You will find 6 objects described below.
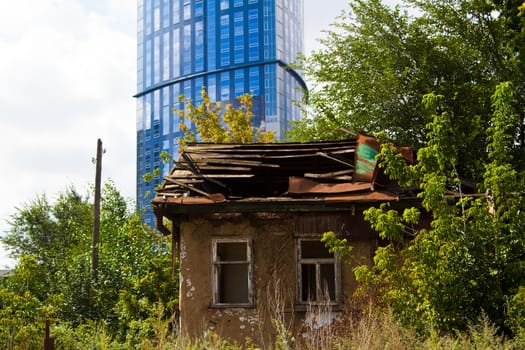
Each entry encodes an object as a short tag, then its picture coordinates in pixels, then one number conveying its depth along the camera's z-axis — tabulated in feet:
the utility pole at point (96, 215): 76.78
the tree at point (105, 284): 51.34
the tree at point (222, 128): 99.91
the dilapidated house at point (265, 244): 47.50
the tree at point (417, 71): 78.69
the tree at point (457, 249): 36.37
